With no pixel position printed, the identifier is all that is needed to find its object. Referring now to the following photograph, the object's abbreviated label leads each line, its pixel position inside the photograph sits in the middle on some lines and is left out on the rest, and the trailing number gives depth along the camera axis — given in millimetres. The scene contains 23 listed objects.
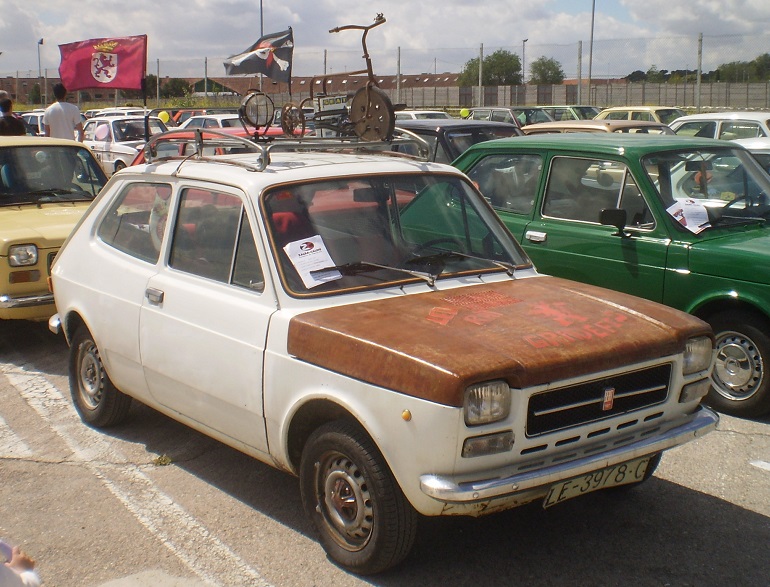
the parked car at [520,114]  25562
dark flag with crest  6539
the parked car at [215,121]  20800
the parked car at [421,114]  25831
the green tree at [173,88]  52094
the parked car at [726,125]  15703
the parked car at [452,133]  11445
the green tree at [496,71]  56741
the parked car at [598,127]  15195
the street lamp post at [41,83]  48294
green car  5898
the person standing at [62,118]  11680
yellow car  7105
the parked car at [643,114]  22547
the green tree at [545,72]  60844
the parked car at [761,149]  12266
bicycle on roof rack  5516
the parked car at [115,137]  20234
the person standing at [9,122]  11031
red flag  9984
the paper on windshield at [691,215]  6258
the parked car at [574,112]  26266
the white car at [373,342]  3469
